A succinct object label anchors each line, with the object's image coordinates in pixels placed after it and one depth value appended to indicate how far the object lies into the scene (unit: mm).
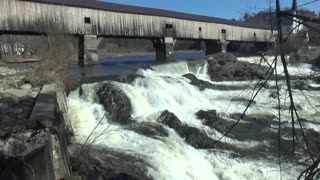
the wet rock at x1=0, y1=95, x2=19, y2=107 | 4649
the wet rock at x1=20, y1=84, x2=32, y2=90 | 6171
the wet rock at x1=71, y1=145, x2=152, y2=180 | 3687
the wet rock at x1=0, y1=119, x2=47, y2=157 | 2291
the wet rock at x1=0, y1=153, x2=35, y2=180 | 2184
